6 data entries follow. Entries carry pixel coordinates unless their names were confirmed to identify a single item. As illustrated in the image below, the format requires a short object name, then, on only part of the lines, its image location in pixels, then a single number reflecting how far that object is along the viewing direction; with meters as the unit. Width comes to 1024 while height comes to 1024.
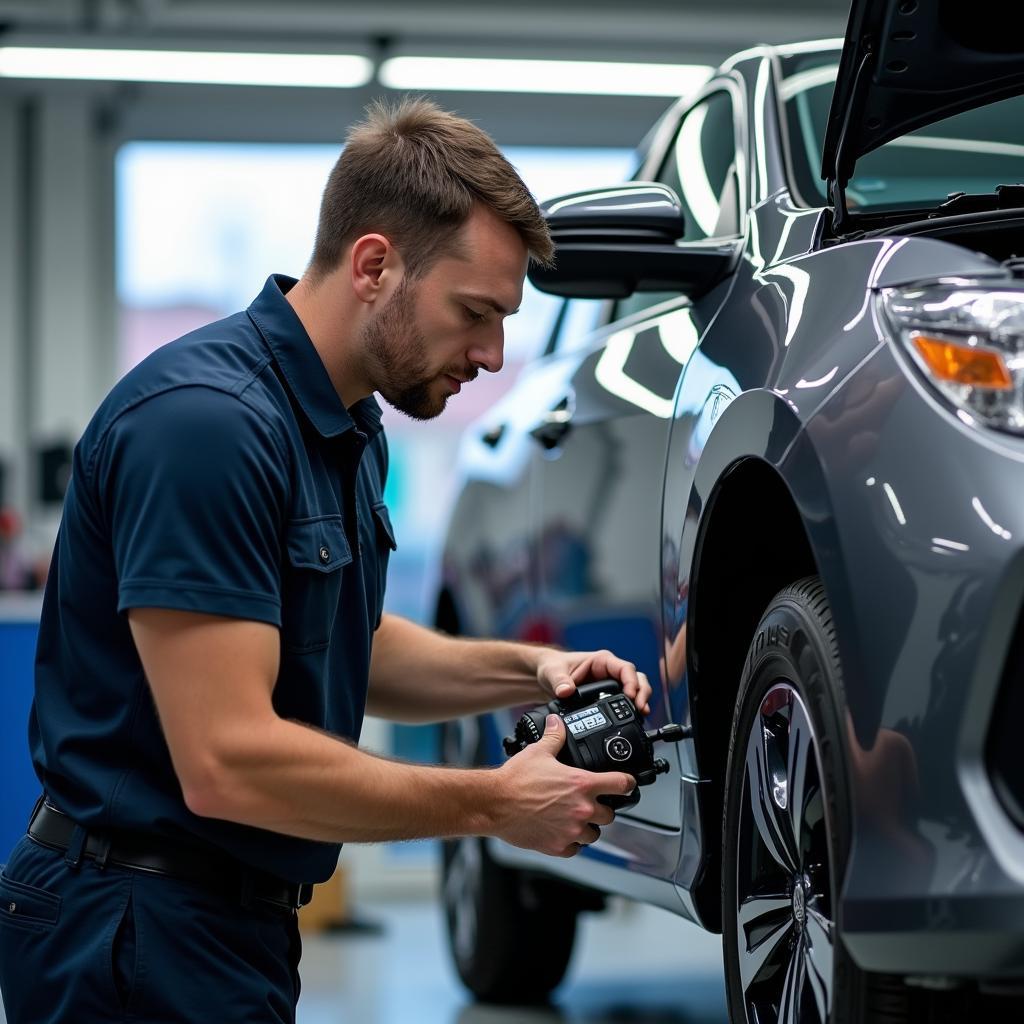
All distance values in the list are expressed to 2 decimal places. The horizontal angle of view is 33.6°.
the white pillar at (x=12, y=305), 7.96
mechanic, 1.65
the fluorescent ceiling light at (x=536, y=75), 6.83
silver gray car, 1.42
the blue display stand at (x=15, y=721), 2.95
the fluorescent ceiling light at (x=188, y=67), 6.71
